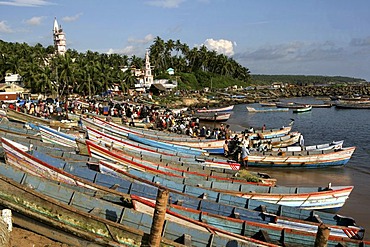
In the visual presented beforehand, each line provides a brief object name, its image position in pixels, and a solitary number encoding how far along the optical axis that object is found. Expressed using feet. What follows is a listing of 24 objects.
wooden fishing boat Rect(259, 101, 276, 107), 275.90
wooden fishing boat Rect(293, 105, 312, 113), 231.50
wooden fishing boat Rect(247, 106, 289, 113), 235.36
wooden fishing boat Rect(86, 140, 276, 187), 54.85
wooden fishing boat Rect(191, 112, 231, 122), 171.60
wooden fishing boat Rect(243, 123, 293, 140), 109.40
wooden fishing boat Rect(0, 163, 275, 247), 32.24
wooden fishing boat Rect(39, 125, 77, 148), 74.13
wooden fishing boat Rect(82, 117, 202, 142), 91.04
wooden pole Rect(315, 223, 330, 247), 26.09
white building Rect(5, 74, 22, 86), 198.46
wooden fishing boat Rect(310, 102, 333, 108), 269.64
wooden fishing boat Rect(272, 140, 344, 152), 88.69
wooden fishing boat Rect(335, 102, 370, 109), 260.01
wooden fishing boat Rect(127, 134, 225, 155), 83.92
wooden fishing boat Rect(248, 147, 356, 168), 82.89
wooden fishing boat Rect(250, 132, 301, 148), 103.13
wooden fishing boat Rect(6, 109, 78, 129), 97.96
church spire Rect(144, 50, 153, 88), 276.55
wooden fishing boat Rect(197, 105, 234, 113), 179.66
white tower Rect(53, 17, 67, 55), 285.00
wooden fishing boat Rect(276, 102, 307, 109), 247.68
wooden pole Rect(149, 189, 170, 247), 26.53
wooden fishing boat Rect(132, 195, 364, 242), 36.70
